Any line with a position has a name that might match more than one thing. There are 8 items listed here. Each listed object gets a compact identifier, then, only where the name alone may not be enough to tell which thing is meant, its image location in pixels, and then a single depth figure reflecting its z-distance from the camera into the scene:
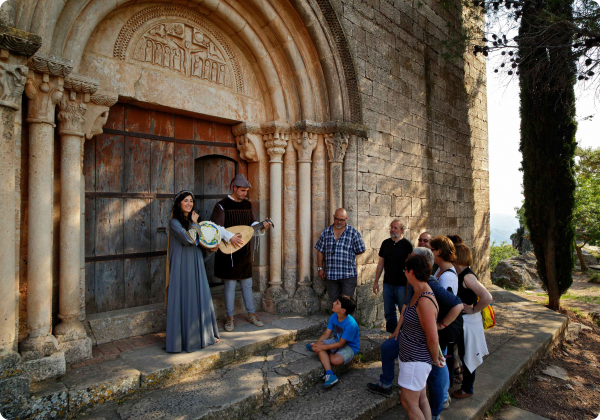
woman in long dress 3.23
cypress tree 6.93
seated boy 3.29
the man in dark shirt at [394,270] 4.33
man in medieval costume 3.91
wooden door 3.60
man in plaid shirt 4.39
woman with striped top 2.33
